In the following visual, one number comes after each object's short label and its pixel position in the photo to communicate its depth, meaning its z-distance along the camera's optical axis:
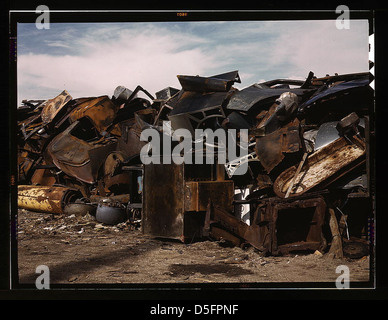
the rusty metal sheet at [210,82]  7.08
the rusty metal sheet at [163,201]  6.22
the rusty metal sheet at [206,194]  5.98
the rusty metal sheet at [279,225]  5.14
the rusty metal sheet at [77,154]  8.62
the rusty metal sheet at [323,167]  5.27
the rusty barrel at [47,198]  8.59
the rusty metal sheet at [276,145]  5.59
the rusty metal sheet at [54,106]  10.21
